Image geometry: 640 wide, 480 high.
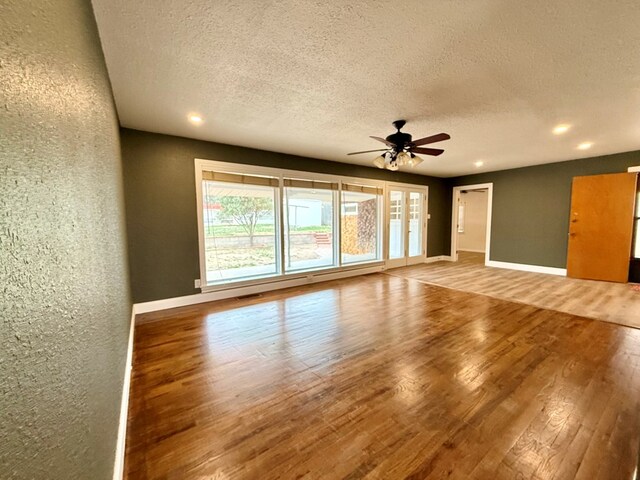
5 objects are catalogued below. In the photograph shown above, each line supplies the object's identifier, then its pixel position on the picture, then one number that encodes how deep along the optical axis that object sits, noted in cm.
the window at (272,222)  410
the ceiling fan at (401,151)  319
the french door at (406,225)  652
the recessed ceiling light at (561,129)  328
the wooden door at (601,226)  475
